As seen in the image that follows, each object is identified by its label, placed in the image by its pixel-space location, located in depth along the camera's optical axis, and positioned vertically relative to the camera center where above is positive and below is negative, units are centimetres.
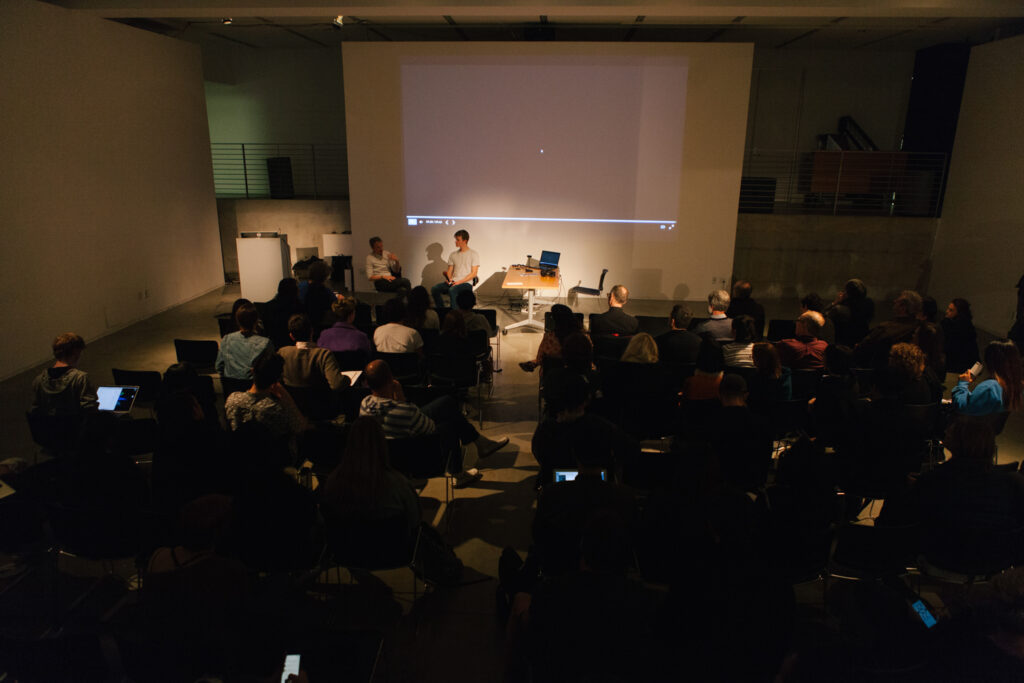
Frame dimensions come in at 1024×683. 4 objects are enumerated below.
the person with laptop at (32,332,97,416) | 453 -144
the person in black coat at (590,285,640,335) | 623 -127
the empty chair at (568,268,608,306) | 1019 -162
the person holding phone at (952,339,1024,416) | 447 -135
